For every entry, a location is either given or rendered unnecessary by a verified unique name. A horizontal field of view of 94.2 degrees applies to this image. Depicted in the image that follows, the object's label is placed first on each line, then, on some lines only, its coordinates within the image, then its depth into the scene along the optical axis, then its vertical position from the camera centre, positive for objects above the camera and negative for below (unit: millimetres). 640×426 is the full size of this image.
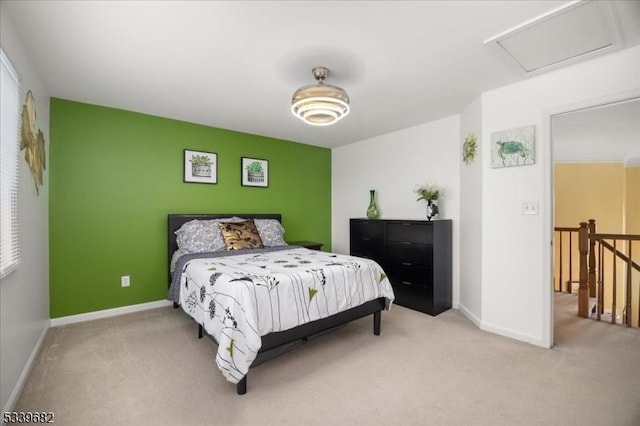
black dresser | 3396 -591
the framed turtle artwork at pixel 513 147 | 2643 +593
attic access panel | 1753 +1167
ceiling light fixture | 2150 +809
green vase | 4477 +23
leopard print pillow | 3486 -287
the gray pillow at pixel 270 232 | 3944 -276
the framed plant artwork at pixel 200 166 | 3830 +602
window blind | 1668 +282
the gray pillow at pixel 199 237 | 3389 -293
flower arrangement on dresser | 3637 +191
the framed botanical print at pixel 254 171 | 4355 +606
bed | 1891 -645
